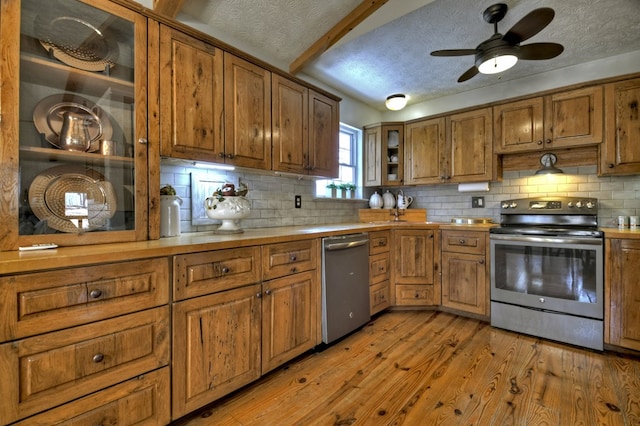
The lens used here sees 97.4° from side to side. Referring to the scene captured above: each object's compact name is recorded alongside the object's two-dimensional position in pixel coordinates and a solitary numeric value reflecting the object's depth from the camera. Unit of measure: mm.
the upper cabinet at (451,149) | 3086
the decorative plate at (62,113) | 1359
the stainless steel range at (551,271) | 2230
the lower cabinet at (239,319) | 1396
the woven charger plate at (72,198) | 1335
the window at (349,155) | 3672
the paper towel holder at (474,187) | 3197
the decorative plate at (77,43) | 1366
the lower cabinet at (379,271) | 2737
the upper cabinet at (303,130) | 2332
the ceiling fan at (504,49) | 1869
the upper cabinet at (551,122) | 2525
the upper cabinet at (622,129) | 2359
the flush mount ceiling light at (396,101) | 3082
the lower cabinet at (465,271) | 2744
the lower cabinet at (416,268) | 3004
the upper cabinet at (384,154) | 3654
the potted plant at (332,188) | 3381
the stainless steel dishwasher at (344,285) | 2152
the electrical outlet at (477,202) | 3357
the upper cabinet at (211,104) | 1688
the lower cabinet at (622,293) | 2072
